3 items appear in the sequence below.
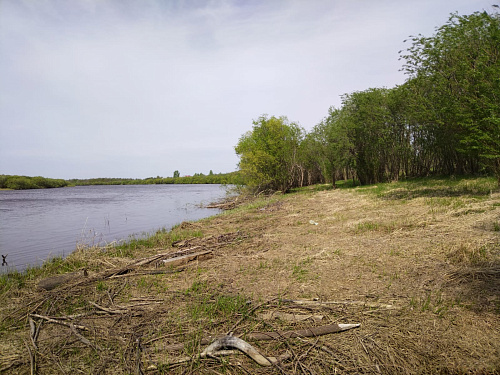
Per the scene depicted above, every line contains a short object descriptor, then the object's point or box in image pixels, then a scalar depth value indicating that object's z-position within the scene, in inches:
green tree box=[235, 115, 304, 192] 1354.6
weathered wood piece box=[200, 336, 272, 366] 141.7
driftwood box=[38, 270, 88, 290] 261.9
